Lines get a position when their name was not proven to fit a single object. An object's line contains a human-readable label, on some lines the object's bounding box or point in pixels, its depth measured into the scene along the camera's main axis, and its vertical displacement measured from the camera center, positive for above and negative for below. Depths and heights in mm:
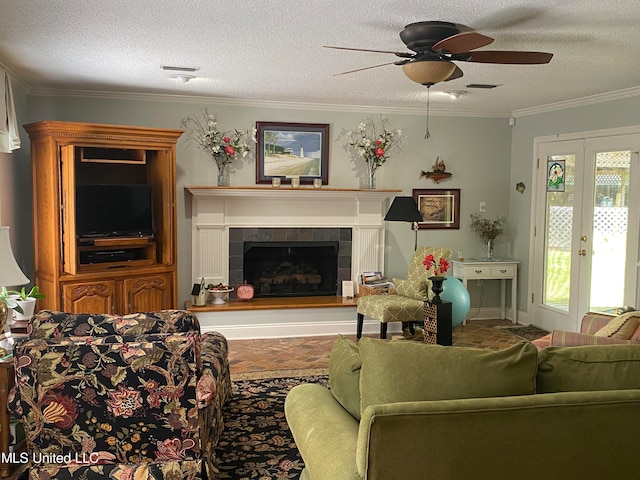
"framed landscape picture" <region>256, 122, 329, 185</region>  6434 +585
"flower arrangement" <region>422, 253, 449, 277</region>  5095 -501
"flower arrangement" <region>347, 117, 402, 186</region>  6535 +710
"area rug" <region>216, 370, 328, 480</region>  3248 -1393
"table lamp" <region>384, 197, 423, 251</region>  5820 -42
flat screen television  5297 -61
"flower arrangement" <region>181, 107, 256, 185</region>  6145 +688
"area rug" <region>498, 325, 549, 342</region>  6387 -1347
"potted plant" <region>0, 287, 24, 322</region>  3538 -576
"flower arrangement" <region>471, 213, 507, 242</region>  7020 -228
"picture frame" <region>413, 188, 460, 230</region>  6941 -1
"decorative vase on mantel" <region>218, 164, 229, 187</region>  6242 +307
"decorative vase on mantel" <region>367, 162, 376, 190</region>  6621 +328
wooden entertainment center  5121 -172
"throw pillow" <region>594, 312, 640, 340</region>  3279 -649
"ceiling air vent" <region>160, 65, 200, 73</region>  4656 +1062
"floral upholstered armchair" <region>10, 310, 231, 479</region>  2490 -823
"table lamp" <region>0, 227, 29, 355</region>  3123 -349
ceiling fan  3305 +838
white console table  6777 -720
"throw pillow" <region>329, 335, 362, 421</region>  2324 -669
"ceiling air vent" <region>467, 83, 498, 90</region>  5293 +1079
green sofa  1939 -688
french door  5586 -204
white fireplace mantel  6289 -103
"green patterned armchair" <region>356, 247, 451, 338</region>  5707 -907
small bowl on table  6203 -910
